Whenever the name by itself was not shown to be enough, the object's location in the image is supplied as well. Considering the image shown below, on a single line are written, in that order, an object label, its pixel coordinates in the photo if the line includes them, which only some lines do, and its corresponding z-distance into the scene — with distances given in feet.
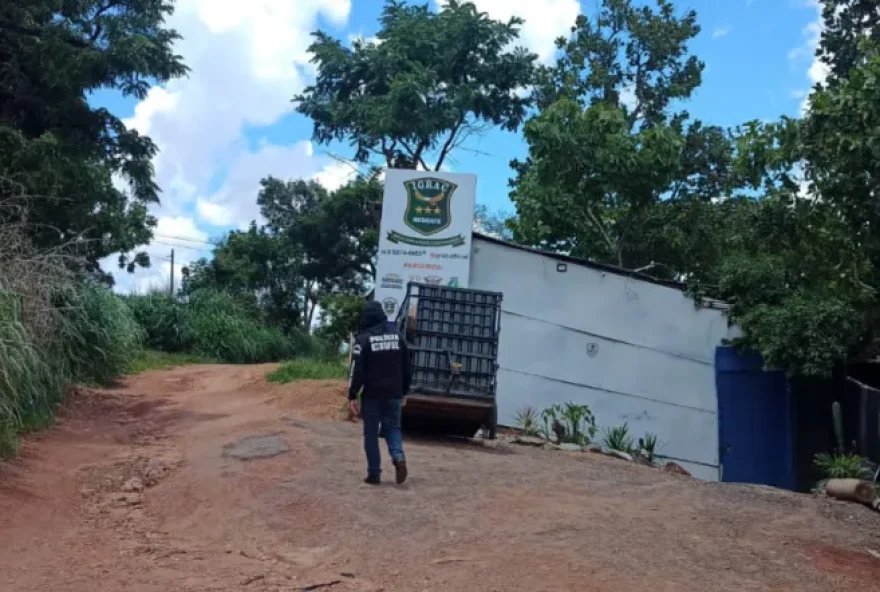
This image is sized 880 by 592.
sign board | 49.98
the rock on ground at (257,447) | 31.24
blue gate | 53.42
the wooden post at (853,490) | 31.78
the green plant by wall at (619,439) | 49.81
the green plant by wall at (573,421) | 48.11
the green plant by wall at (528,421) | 47.88
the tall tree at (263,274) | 109.50
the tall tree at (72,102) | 43.75
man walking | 26.55
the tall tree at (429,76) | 92.12
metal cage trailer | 38.14
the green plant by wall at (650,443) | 51.13
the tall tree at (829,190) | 23.82
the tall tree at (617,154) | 58.18
